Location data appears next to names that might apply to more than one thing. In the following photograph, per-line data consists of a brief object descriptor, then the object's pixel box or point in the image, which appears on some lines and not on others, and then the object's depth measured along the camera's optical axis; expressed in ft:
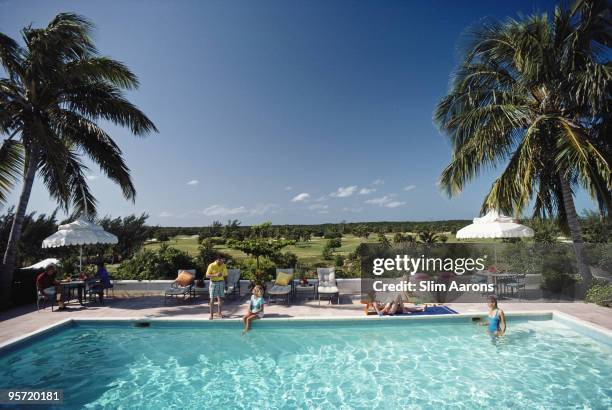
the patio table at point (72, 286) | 31.35
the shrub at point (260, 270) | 35.99
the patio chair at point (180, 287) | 31.94
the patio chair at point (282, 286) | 31.19
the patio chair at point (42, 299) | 28.53
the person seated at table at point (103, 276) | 32.50
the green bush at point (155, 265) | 39.91
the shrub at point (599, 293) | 28.71
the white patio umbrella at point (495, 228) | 30.45
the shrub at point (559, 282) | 32.35
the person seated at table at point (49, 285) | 28.78
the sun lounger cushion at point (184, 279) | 32.81
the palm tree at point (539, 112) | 27.81
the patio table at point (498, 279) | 32.22
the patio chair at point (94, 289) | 31.73
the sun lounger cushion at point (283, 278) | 33.22
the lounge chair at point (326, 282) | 31.71
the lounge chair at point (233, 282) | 33.50
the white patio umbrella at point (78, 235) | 30.63
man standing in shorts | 26.89
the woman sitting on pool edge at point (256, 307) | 25.93
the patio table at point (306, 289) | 33.27
